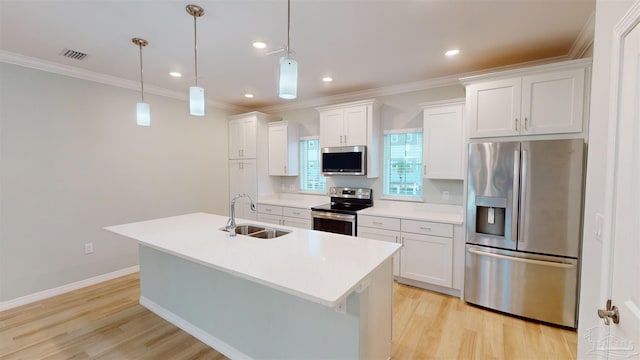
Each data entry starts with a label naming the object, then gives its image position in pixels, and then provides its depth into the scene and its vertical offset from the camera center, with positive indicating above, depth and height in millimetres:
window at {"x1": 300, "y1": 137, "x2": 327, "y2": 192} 4688 +48
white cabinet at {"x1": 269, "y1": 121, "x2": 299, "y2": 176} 4605 +344
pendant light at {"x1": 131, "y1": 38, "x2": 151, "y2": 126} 2332 +457
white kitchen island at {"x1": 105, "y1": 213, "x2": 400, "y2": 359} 1451 -834
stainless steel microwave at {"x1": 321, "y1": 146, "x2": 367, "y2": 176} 3812 +127
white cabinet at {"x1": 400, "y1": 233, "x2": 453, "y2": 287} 3033 -1025
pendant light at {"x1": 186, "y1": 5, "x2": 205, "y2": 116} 2021 +537
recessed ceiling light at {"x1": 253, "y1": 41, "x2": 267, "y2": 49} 2526 +1153
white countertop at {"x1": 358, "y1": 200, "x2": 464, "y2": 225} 3132 -545
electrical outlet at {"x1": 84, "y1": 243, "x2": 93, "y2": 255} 3348 -992
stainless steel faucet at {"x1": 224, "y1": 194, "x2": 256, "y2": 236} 2188 -476
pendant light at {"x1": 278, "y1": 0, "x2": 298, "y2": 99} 1622 +556
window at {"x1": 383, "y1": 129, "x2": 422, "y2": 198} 3758 +88
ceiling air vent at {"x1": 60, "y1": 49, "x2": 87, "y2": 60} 2695 +1140
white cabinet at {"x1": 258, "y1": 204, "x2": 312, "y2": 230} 4055 -730
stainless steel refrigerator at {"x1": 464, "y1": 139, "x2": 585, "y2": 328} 2379 -531
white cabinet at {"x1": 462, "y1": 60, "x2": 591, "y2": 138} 2381 +649
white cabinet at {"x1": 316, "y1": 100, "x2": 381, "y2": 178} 3756 +604
